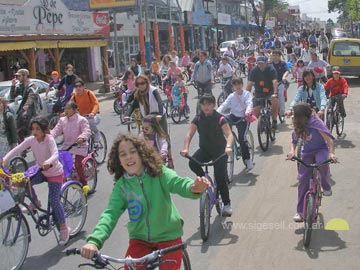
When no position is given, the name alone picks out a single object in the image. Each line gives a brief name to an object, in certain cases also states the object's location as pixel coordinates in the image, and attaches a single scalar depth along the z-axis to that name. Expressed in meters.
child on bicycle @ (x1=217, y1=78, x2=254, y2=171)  9.53
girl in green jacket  3.76
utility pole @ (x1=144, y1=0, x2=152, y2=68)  29.43
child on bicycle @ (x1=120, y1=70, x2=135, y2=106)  15.88
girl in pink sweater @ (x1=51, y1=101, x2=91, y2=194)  7.81
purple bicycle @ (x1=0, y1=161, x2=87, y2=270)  5.56
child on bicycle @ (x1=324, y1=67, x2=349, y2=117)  11.95
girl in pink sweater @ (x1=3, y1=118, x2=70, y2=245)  6.31
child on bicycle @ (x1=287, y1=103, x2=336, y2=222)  6.34
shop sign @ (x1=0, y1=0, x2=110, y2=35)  20.31
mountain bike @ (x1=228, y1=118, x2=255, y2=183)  8.98
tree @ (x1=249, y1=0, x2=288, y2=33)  72.05
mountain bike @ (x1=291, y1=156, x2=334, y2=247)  5.94
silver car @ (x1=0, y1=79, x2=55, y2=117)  14.89
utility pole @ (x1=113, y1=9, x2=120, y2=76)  29.42
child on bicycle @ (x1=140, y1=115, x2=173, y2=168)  7.45
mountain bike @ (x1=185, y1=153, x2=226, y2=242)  6.27
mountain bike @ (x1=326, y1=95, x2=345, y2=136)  11.73
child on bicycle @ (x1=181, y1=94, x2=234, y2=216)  6.84
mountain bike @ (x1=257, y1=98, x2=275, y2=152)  11.12
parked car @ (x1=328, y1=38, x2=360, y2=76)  22.42
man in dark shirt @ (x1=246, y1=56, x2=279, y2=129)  11.81
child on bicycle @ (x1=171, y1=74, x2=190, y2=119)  15.68
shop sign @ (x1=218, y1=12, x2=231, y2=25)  63.59
